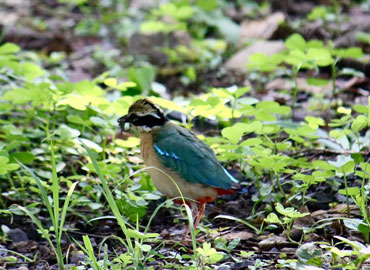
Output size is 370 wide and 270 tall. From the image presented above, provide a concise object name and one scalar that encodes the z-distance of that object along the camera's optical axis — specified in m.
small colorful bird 8.59
